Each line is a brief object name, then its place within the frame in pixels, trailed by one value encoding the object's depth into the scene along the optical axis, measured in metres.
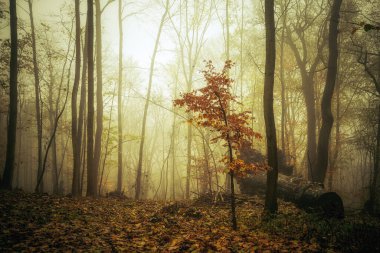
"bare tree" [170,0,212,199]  21.78
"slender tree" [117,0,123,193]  17.61
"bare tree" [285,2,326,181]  17.23
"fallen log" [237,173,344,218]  8.18
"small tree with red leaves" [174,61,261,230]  6.86
